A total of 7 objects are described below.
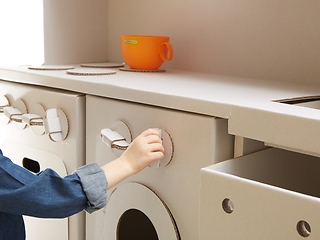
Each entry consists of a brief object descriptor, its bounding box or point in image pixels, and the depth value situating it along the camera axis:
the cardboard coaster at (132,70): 1.16
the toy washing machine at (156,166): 0.66
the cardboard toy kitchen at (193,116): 0.54
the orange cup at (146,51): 1.15
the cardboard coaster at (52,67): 1.13
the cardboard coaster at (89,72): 1.01
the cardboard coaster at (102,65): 1.26
